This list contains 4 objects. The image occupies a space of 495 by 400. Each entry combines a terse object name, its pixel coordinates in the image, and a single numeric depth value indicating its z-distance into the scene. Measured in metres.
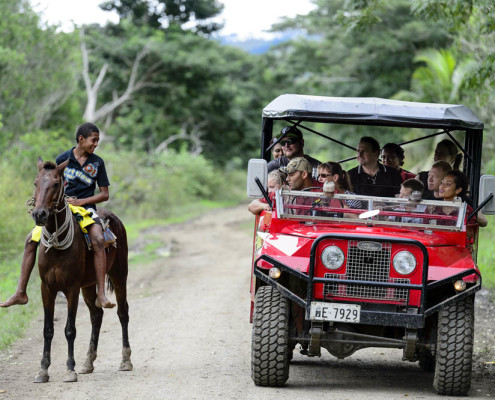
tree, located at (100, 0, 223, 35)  65.84
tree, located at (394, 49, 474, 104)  39.80
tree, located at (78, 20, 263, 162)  60.67
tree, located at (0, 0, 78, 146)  36.73
